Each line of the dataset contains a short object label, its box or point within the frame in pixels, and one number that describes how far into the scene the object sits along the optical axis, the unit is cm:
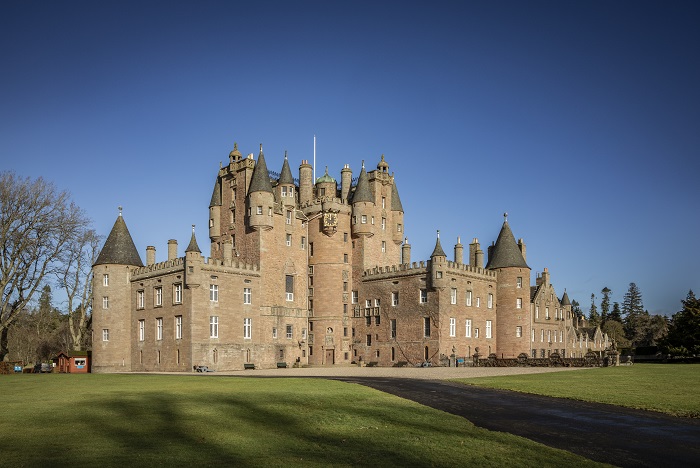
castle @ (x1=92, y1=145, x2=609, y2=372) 5944
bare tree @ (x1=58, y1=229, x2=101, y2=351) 6788
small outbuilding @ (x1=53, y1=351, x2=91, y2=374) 6003
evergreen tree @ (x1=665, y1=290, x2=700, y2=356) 6500
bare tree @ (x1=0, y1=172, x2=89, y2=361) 5306
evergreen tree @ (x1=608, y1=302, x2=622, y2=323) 15095
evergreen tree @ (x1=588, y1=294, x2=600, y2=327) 14058
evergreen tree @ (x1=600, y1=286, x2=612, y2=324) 15300
